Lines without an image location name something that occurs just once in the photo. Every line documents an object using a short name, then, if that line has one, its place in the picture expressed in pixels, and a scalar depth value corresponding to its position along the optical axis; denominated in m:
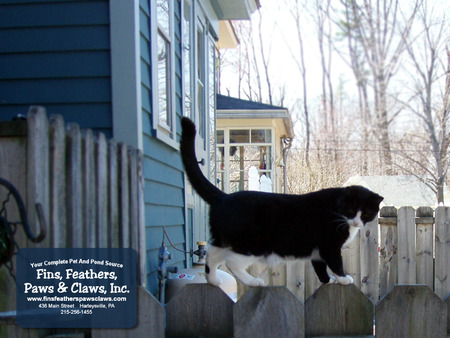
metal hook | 1.54
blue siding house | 3.32
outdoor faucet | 3.75
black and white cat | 2.58
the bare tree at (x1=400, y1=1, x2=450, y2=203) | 20.83
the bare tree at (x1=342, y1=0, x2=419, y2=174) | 24.02
